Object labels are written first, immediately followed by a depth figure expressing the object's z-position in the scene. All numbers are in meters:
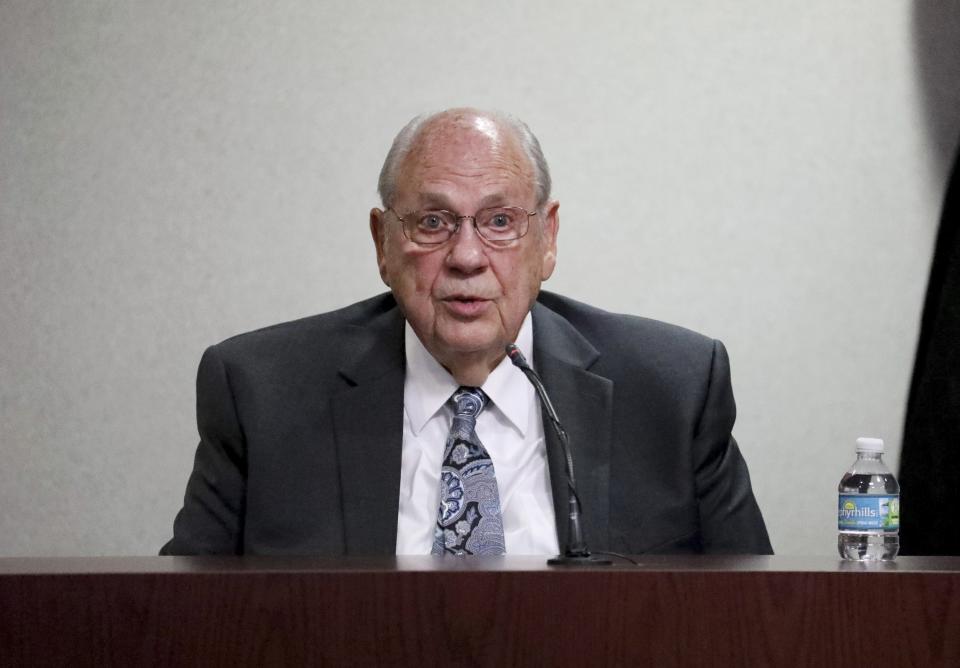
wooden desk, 4.83
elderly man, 5.27
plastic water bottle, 5.03
